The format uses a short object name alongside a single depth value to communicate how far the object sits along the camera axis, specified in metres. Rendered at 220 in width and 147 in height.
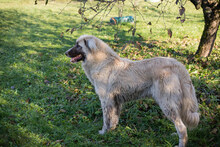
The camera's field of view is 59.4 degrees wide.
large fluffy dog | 3.48
